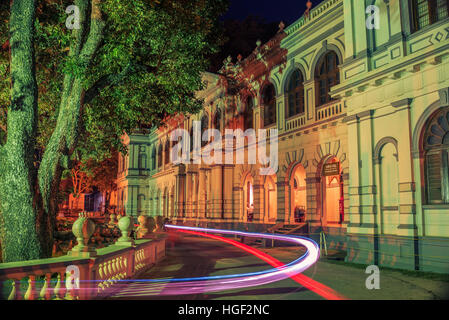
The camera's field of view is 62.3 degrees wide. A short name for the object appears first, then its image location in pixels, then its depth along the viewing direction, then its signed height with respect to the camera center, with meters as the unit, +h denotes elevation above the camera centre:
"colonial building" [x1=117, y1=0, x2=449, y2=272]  11.48 +2.96
